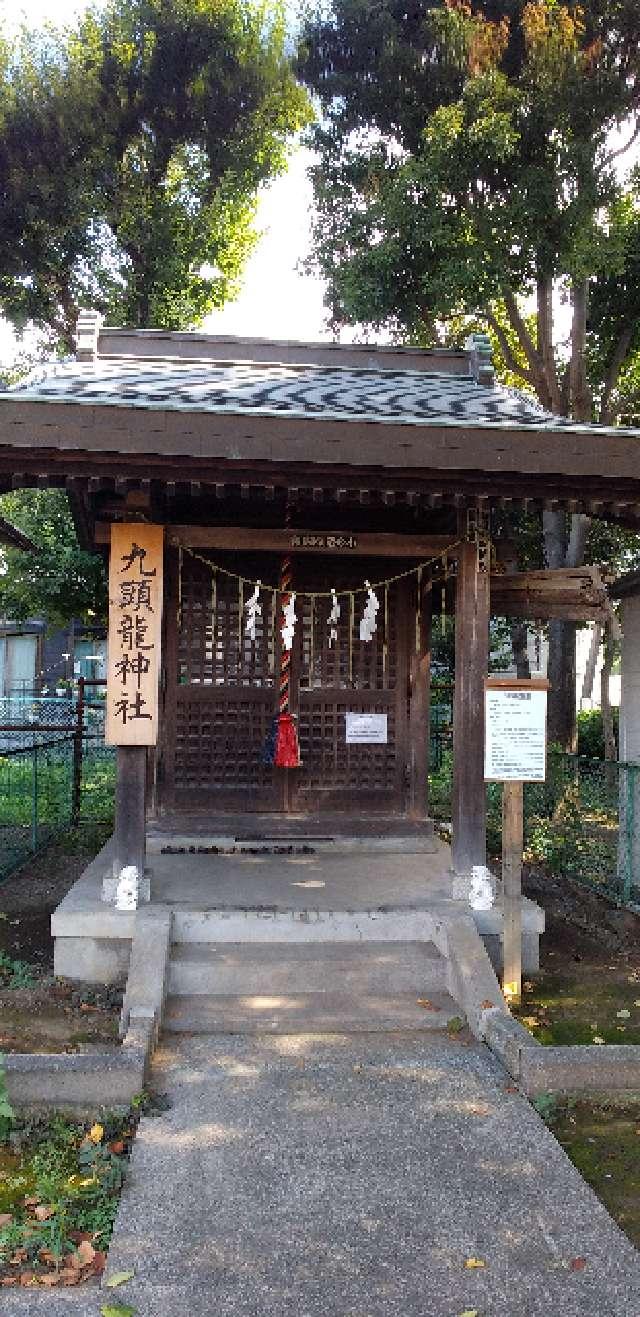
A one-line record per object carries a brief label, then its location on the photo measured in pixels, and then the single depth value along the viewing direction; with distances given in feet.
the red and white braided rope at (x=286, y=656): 27.21
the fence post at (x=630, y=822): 27.20
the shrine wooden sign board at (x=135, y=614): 22.12
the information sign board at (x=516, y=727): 20.07
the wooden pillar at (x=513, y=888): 19.95
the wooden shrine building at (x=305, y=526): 19.98
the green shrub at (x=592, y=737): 67.36
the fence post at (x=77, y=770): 40.93
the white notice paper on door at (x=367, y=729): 29.45
